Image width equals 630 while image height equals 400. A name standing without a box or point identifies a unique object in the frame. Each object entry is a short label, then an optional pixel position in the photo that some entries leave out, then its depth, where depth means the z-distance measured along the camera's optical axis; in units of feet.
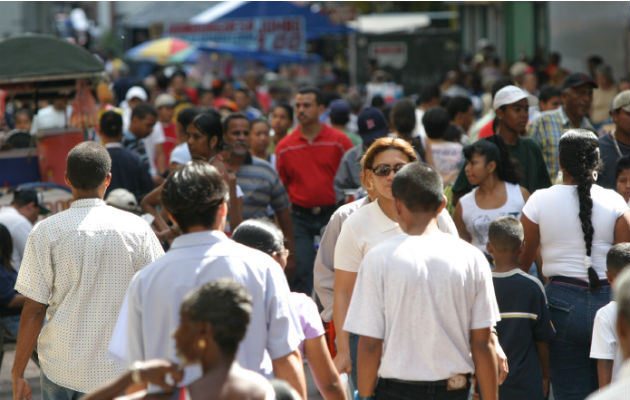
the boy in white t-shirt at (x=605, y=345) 32.76
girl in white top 43.45
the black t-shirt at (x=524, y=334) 36.94
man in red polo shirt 59.77
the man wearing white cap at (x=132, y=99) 93.09
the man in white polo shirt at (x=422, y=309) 26.02
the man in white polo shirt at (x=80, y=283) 30.04
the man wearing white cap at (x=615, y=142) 48.03
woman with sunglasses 33.30
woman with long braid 37.04
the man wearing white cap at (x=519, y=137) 49.49
